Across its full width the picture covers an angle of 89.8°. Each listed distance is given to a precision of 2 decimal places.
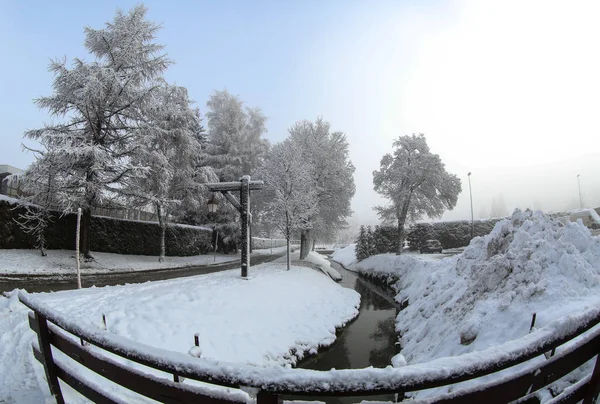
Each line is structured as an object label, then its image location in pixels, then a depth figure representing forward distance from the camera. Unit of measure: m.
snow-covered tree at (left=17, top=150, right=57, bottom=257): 13.81
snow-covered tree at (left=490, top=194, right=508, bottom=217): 106.19
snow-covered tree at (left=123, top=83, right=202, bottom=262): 16.59
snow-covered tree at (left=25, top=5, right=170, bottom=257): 14.10
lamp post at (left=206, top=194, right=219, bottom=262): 12.11
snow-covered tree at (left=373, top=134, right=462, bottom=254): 23.05
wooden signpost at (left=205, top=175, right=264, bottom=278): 11.79
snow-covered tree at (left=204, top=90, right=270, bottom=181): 26.23
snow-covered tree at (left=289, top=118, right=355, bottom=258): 21.73
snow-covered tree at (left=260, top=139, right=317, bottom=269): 16.27
